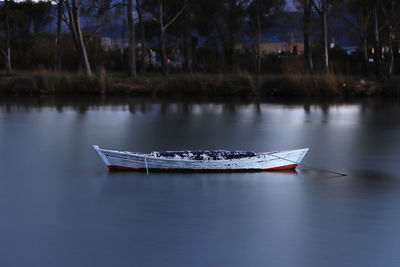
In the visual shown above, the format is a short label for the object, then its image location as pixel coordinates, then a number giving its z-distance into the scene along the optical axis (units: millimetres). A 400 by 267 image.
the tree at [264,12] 46469
